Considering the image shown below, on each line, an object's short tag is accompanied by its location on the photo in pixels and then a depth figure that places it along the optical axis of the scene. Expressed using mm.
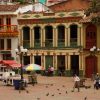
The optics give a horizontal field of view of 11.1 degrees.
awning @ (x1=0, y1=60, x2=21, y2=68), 44750
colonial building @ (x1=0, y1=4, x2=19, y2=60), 58938
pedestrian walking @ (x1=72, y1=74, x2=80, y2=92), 38188
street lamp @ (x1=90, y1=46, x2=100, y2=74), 45900
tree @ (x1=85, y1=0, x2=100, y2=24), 47922
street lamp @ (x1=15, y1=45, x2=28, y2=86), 40781
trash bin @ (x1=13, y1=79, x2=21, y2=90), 38103
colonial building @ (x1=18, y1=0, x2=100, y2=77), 52750
